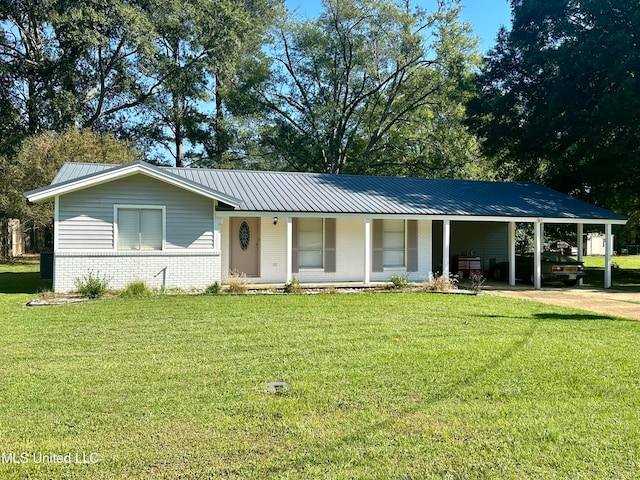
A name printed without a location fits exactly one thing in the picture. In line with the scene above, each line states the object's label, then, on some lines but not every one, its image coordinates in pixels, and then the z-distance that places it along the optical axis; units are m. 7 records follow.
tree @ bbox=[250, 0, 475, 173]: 32.03
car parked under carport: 17.38
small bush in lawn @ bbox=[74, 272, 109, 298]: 12.20
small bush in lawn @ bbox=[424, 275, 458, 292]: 14.45
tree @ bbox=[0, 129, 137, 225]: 23.77
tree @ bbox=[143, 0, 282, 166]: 32.03
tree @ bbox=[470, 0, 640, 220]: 19.56
